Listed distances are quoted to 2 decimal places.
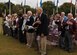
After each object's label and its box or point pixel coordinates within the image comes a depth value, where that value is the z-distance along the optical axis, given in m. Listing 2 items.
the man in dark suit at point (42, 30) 6.31
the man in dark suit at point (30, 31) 7.17
